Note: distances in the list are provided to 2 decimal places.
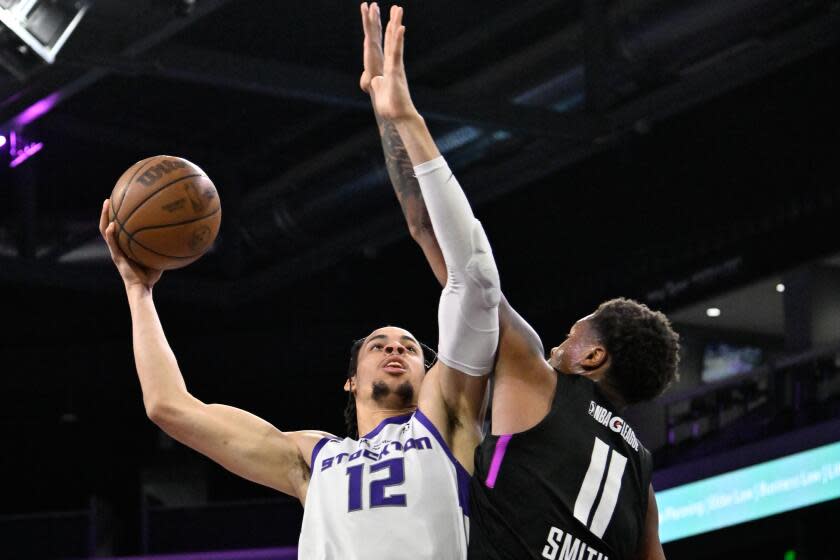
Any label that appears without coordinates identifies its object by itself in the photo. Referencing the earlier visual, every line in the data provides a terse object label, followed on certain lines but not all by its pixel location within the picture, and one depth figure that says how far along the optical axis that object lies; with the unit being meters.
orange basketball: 7.21
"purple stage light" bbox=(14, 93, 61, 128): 15.39
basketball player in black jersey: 5.74
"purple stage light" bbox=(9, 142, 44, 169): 18.08
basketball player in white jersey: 5.75
